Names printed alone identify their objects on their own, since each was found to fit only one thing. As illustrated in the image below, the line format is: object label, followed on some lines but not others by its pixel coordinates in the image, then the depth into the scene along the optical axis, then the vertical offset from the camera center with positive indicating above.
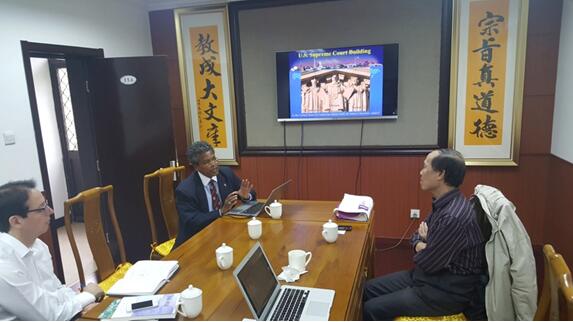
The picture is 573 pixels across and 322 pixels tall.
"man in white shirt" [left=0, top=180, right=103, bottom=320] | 1.29 -0.56
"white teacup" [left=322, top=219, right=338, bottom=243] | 1.80 -0.62
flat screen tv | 3.36 +0.21
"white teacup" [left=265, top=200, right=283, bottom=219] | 2.21 -0.61
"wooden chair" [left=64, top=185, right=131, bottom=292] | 2.00 -0.69
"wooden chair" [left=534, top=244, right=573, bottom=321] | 1.05 -0.60
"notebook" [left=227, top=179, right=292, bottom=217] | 2.28 -0.64
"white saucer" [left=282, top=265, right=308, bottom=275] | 1.52 -0.67
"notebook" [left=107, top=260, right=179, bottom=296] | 1.41 -0.67
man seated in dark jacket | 2.29 -0.56
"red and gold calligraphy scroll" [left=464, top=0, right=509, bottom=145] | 3.08 +0.24
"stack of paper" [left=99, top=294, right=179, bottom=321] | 1.23 -0.67
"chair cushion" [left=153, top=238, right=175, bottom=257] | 2.52 -0.94
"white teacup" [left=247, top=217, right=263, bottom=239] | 1.91 -0.62
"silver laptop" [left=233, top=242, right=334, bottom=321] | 1.19 -0.68
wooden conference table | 1.33 -0.68
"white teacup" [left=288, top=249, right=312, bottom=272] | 1.55 -0.64
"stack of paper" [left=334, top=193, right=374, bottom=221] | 2.14 -0.62
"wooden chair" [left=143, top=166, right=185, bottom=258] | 2.57 -0.70
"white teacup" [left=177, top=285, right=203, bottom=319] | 1.23 -0.64
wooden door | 3.39 -0.11
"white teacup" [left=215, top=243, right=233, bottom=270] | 1.57 -0.62
